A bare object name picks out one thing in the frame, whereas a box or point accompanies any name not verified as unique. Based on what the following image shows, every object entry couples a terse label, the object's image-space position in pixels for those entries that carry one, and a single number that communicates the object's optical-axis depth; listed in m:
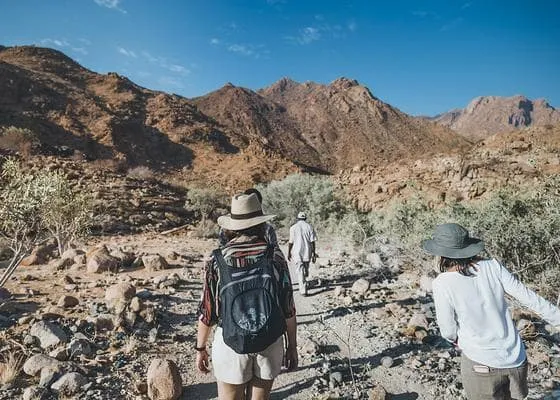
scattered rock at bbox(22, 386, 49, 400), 3.32
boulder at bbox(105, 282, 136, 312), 5.58
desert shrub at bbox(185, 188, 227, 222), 21.00
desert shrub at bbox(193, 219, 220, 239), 15.41
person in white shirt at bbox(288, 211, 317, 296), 6.59
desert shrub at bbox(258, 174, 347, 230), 14.88
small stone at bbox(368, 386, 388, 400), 3.53
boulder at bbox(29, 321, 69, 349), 4.33
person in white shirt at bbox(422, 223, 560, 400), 2.11
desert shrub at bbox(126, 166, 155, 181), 26.61
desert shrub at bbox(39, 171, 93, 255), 8.98
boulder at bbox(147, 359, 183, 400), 3.52
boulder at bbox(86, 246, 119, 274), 8.10
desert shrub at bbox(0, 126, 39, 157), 25.08
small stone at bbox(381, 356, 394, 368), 4.23
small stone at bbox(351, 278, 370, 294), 6.72
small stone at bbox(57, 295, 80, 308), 5.77
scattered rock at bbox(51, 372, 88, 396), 3.47
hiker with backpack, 2.01
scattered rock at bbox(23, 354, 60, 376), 3.71
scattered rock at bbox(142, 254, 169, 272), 8.53
